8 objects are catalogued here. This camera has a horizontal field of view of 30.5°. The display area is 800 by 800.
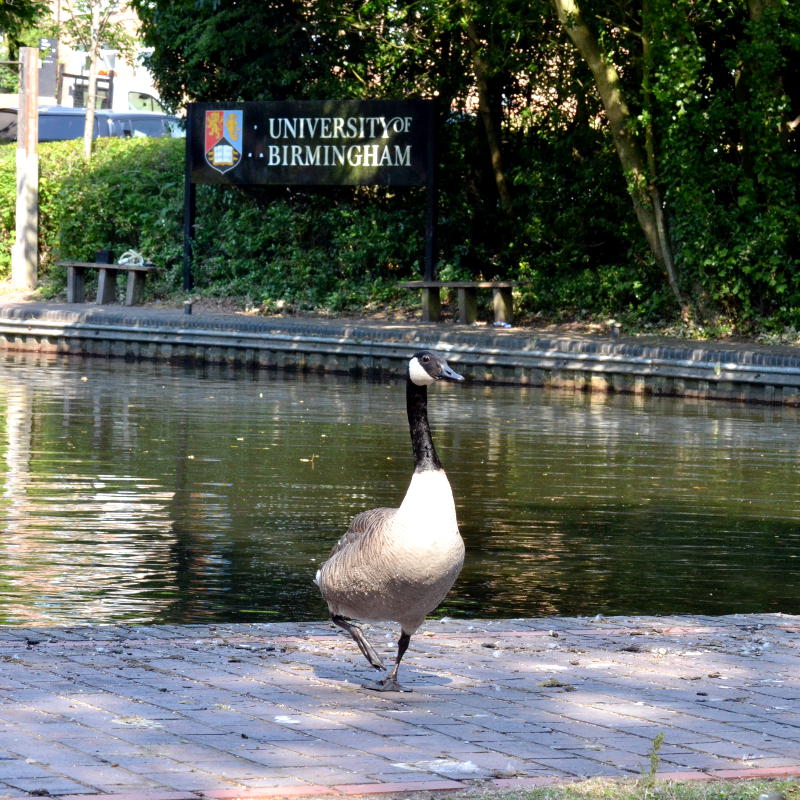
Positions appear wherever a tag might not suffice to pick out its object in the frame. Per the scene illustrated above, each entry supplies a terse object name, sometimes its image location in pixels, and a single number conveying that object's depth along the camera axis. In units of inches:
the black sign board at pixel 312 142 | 1097.4
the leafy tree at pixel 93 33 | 1435.4
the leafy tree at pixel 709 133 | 920.3
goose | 223.6
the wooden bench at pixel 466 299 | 1035.3
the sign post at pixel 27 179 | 1189.7
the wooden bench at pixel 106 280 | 1161.4
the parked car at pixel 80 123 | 1689.2
